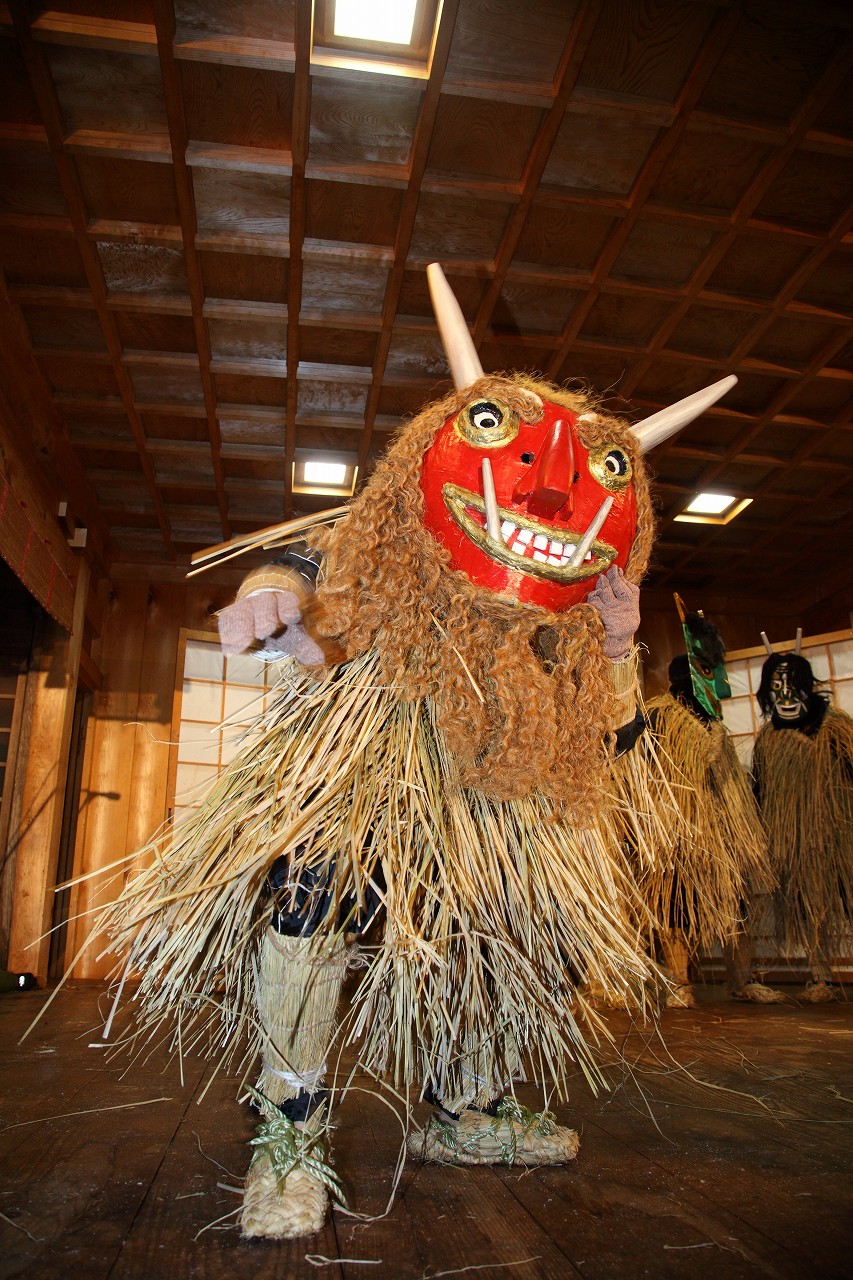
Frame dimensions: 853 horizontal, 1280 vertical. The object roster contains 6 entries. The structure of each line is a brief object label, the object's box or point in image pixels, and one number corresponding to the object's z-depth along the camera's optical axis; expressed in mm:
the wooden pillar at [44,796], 2853
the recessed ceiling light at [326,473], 3232
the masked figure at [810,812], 2439
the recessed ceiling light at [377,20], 1640
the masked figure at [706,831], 2178
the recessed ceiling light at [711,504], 3481
